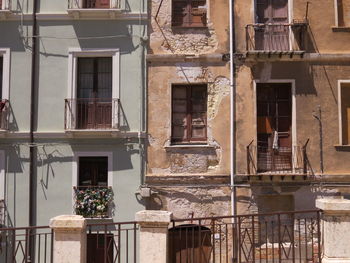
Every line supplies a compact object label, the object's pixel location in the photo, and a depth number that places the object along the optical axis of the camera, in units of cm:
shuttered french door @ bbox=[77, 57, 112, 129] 1578
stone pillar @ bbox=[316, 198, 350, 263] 816
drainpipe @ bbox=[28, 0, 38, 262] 1558
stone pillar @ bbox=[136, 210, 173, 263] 836
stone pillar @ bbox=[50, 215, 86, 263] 837
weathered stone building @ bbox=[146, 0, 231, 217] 1557
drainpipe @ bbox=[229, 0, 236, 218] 1545
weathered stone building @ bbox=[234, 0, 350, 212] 1545
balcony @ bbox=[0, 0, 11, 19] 1587
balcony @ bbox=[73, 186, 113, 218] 1539
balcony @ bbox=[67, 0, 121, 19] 1579
